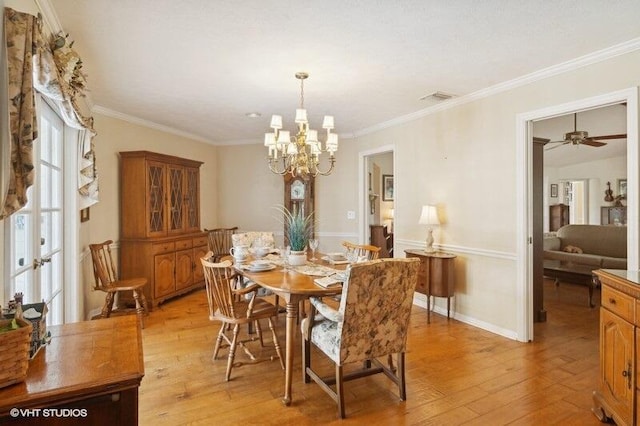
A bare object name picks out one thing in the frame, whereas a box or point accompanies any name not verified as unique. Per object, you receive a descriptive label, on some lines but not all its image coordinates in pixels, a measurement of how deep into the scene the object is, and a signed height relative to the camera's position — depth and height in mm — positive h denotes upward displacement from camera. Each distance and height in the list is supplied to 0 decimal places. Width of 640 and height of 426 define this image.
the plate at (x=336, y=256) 3305 -430
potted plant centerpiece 3059 -258
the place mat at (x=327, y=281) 2373 -483
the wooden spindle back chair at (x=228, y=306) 2641 -767
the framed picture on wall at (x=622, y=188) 7948 +497
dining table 2295 -502
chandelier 3072 +615
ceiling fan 4234 +897
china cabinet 4441 -162
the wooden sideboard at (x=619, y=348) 1813 -762
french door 2033 -128
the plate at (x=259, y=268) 2842 -456
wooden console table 3908 -727
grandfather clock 6043 +305
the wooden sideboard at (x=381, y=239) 6773 -543
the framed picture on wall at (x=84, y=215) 3590 -26
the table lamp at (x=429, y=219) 4121 -96
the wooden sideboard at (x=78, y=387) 1042 -530
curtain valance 1407 +520
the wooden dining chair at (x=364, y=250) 3510 -408
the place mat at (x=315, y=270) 2720 -473
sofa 5109 -586
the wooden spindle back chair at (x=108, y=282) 3723 -779
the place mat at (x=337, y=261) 3135 -453
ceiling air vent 3783 +1256
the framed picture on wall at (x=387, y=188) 7785 +508
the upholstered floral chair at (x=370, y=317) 2076 -652
